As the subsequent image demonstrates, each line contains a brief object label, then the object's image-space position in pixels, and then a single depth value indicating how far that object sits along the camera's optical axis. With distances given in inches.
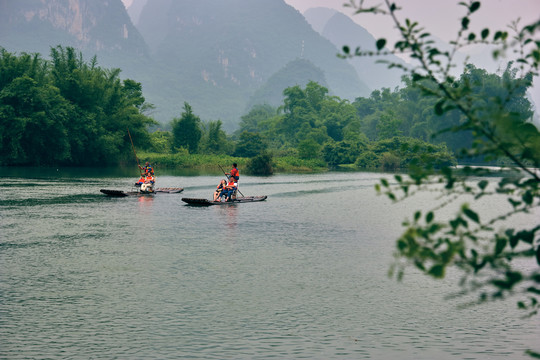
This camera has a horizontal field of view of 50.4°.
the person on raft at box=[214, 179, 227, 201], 1264.8
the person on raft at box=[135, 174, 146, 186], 1448.1
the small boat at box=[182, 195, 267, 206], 1189.2
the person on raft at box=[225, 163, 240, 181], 1230.1
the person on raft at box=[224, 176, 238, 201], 1269.7
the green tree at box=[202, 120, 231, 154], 3759.8
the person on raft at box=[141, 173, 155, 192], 1441.9
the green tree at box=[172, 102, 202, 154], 3646.7
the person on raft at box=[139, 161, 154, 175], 1435.8
